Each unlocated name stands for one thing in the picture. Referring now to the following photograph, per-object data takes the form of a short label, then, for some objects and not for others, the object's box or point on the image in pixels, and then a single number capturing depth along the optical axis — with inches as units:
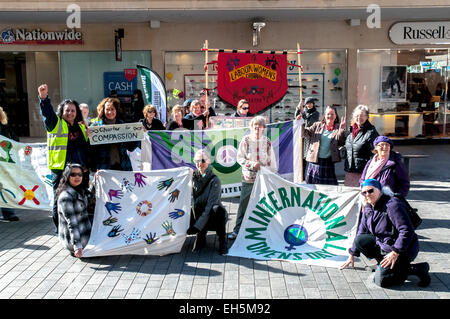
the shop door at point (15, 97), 608.4
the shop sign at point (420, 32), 573.9
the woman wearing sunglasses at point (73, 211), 224.2
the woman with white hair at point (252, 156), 252.8
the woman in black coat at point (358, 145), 259.0
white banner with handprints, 230.1
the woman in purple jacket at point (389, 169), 228.1
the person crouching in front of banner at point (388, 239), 187.3
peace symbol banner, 308.7
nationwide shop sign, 565.6
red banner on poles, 344.2
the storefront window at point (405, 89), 591.5
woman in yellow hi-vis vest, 253.1
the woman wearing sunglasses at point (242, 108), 338.8
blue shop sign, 581.0
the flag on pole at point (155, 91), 369.1
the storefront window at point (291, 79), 581.0
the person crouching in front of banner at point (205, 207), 234.8
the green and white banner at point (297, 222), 225.8
